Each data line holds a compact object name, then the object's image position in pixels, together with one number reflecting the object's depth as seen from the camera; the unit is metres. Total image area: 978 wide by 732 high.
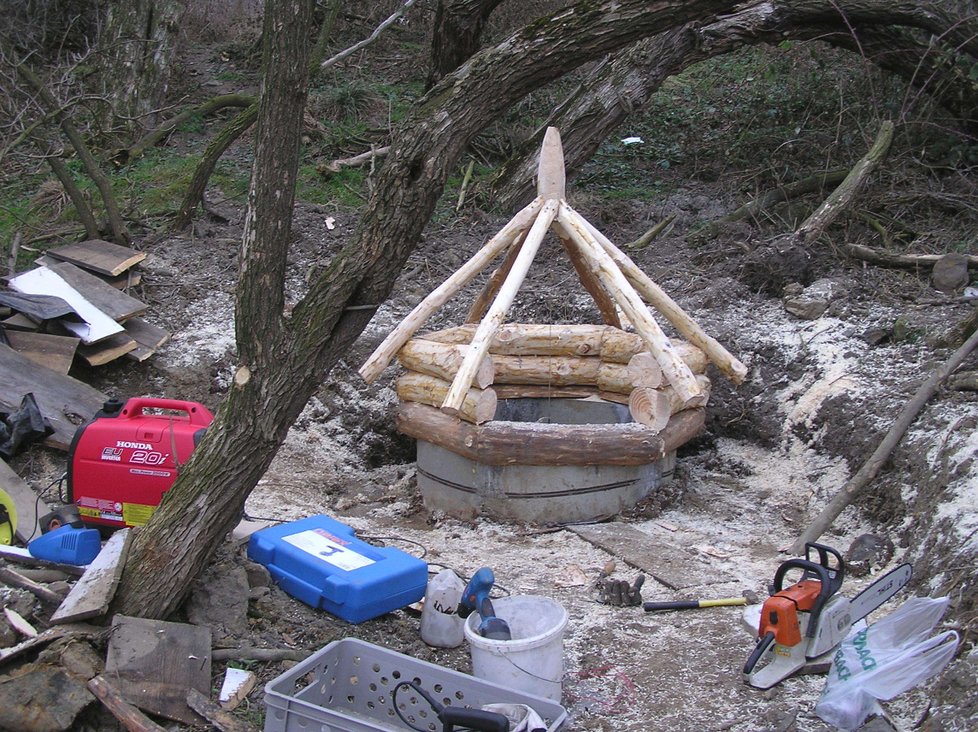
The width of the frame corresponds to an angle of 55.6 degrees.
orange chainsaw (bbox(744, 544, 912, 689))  3.03
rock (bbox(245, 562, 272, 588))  3.50
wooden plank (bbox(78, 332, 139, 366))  5.75
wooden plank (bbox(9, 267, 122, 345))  5.75
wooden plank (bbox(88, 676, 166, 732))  2.66
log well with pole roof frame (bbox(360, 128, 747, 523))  4.88
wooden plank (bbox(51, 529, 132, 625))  2.95
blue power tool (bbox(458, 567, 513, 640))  3.08
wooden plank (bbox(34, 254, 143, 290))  6.36
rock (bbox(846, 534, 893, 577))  4.09
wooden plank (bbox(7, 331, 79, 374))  5.46
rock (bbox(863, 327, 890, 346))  5.71
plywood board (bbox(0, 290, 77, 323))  5.66
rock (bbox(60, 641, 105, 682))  2.80
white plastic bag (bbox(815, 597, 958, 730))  2.65
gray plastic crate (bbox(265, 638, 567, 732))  2.60
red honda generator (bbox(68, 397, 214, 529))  3.69
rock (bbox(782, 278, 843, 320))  6.20
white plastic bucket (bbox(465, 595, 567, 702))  2.95
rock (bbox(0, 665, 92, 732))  2.67
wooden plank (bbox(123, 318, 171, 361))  5.96
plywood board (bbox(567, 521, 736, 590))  4.21
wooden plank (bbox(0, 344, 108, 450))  4.92
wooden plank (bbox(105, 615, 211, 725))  2.82
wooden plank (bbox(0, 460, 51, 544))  3.83
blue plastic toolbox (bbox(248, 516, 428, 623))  3.39
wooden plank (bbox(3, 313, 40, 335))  5.66
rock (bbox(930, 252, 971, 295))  6.20
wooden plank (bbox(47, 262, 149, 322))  6.04
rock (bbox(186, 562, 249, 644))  3.20
